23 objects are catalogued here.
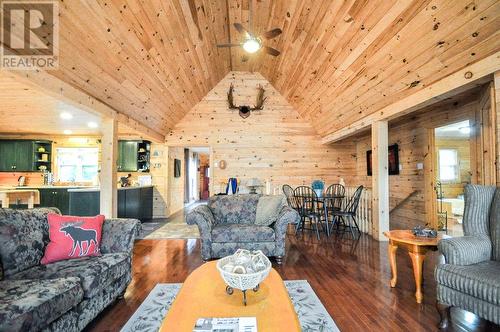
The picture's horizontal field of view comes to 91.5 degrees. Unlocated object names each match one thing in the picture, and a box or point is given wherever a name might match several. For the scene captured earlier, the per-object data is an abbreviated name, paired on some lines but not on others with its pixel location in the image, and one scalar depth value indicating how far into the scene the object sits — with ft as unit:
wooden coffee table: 3.92
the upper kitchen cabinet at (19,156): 21.01
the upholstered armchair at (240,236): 10.79
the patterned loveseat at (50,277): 4.55
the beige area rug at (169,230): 15.71
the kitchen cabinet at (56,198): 19.45
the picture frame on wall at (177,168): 25.21
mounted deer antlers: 22.34
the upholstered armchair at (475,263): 5.32
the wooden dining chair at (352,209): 15.10
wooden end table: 7.32
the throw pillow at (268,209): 11.73
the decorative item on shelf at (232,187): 20.40
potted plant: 16.86
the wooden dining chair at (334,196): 16.14
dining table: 15.70
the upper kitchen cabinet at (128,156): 22.21
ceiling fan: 11.08
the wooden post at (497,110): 8.22
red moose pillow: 6.77
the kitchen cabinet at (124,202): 15.65
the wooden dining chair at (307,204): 16.03
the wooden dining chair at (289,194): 18.12
